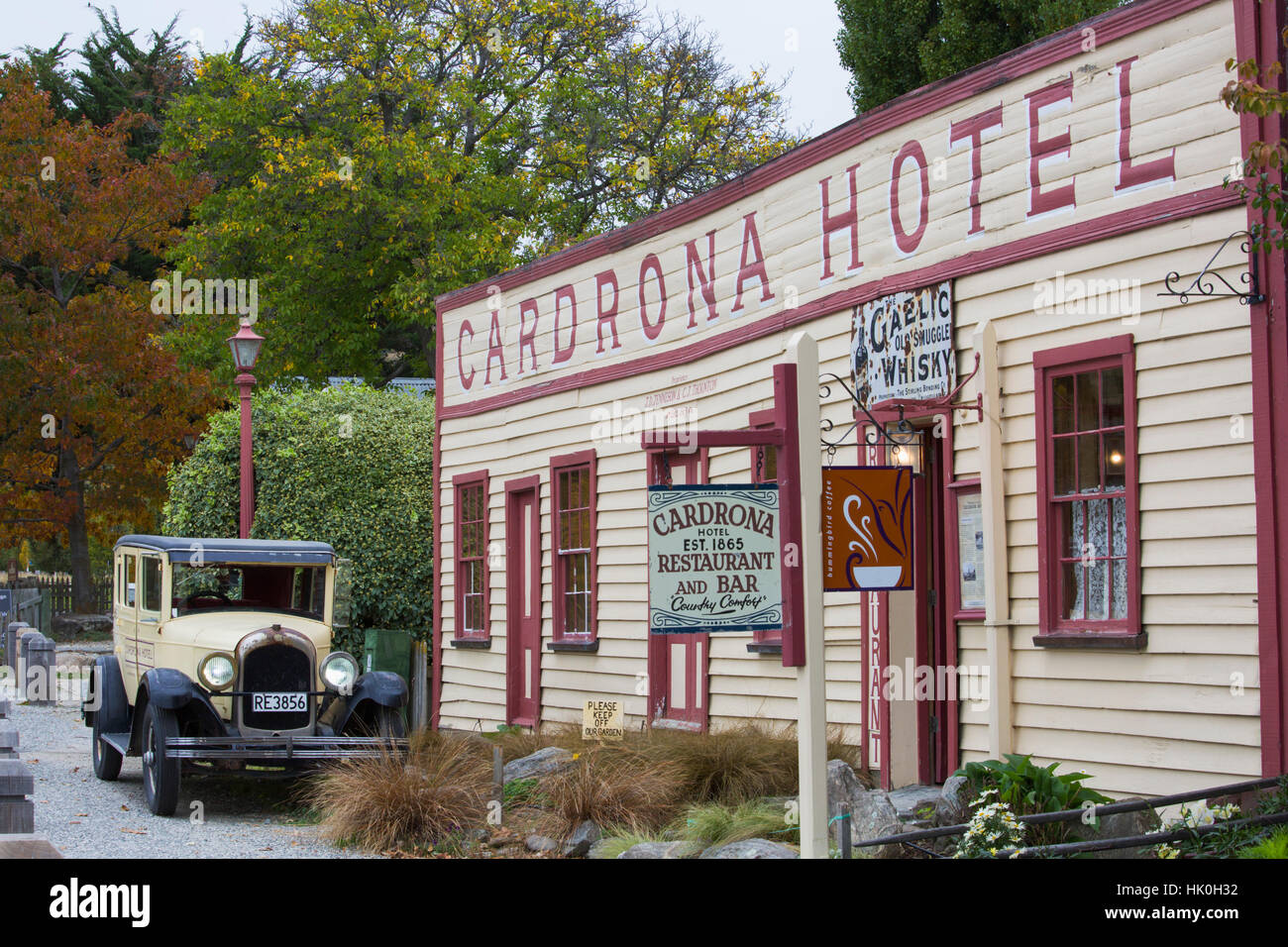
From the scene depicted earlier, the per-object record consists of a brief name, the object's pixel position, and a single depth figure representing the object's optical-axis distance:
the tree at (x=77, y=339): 28.66
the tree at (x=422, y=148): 29.23
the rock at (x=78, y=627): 30.66
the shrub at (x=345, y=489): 20.11
